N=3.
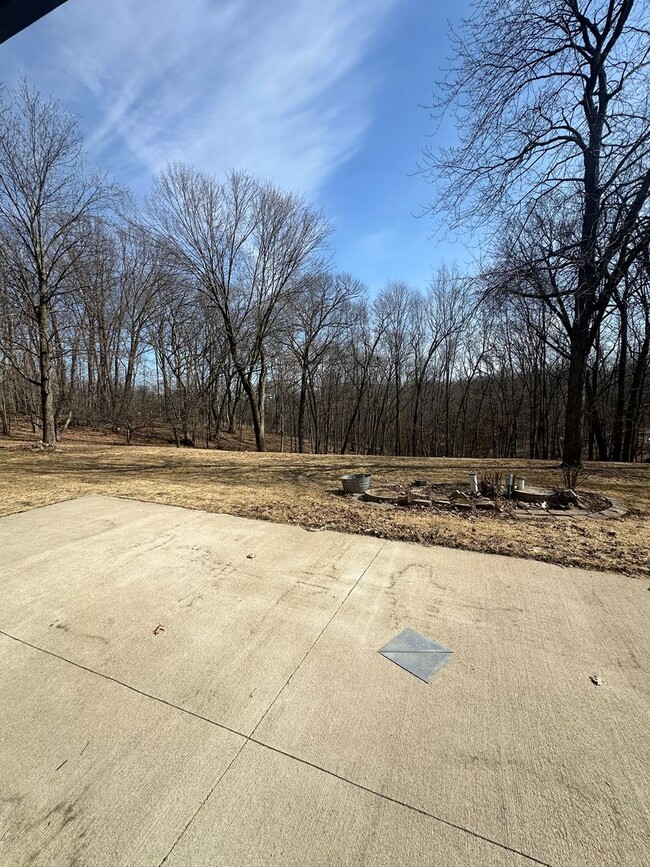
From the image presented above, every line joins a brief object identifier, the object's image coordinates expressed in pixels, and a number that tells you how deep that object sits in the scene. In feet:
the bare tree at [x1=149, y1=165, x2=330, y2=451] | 44.83
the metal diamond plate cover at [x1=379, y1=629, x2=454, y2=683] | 6.11
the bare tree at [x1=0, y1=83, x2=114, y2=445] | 31.32
